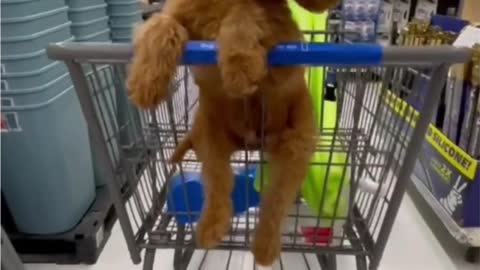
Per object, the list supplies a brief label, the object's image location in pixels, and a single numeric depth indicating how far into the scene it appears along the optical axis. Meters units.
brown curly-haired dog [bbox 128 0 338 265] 0.45
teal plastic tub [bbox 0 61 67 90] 0.88
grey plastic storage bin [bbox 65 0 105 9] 1.07
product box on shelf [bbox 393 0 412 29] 2.02
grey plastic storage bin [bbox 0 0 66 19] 0.82
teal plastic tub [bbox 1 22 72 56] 0.84
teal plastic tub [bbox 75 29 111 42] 1.10
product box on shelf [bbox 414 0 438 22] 1.93
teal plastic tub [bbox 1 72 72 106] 0.89
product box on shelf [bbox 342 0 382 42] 1.65
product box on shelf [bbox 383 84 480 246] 1.05
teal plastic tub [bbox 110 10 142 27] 1.29
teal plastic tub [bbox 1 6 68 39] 0.83
